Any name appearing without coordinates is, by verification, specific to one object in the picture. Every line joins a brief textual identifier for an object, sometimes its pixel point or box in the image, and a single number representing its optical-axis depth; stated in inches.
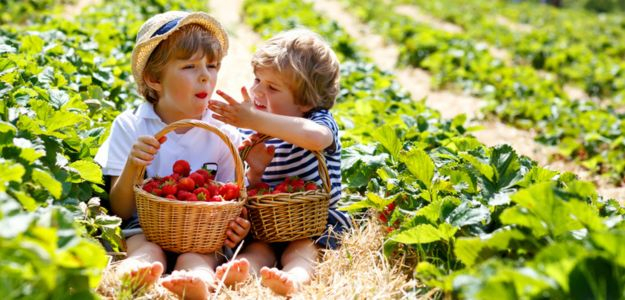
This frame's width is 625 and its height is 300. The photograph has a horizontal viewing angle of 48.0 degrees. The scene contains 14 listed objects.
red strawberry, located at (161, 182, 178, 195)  122.3
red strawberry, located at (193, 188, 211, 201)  122.6
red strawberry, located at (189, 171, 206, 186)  126.9
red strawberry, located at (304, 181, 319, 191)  135.9
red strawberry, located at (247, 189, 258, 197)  136.3
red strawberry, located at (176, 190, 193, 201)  121.9
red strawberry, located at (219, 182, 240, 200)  127.0
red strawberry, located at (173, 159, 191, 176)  131.5
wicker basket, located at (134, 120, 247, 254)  121.2
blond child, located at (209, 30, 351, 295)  135.3
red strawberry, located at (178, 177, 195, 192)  123.6
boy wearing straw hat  130.7
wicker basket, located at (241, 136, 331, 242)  131.0
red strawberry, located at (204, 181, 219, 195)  126.2
